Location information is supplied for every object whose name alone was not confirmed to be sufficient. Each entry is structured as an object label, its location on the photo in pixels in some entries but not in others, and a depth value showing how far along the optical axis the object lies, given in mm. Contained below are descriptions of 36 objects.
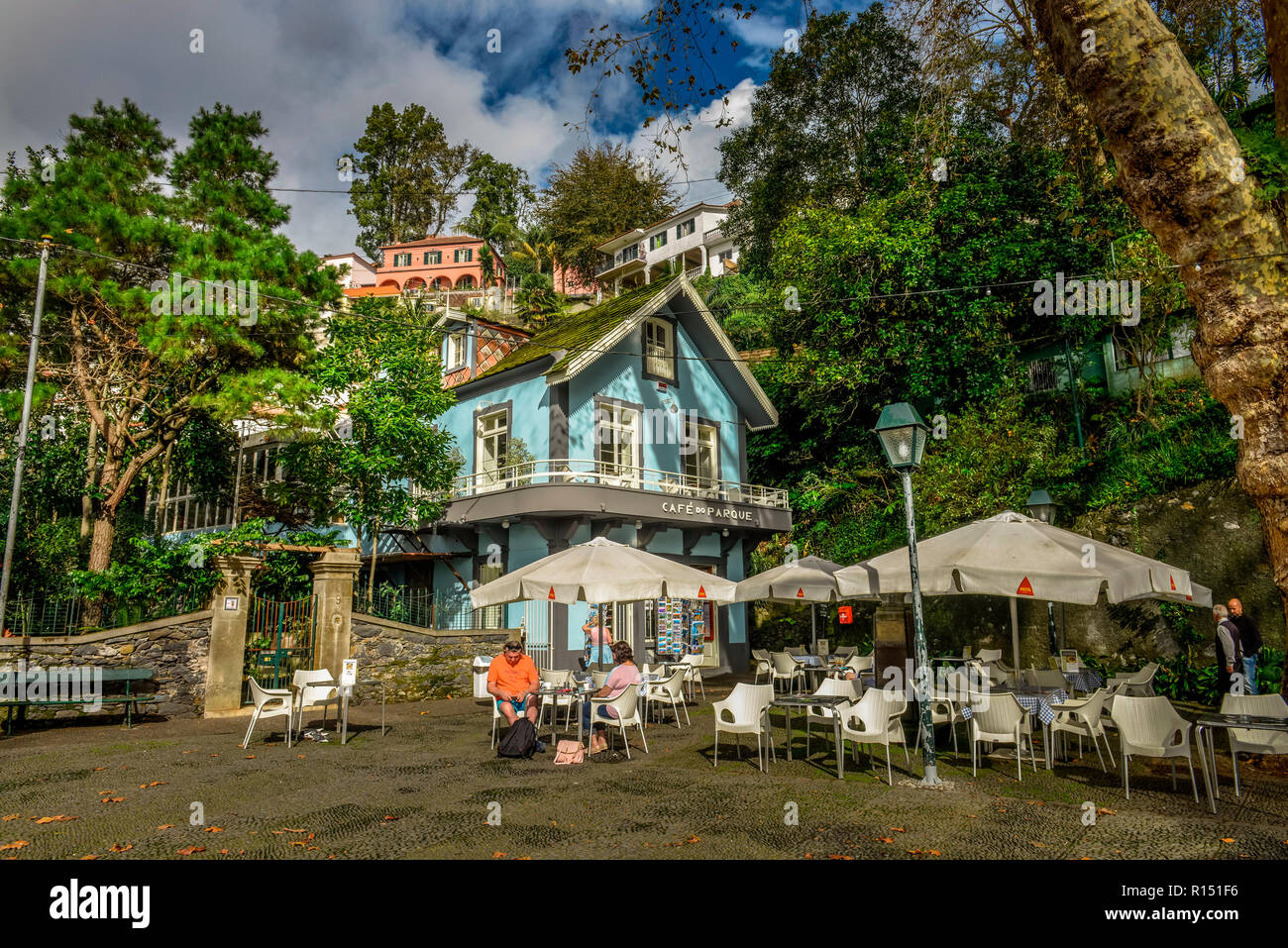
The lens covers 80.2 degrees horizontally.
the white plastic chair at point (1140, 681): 9633
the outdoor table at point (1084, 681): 10138
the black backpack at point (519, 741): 9203
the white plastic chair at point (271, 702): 9656
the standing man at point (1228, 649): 9484
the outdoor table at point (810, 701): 8188
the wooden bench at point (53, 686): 10898
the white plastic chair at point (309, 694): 10188
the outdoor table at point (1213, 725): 6039
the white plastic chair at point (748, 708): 8539
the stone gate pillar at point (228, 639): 12695
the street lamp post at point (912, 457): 7457
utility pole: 11867
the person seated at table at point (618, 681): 9516
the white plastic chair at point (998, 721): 7629
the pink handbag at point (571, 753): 8875
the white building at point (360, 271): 58594
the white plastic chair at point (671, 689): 11211
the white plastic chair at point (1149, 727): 6668
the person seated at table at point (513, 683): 9758
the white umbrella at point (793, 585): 11420
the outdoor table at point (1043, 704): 8000
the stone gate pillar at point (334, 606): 13961
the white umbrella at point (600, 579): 10172
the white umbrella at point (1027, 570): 7723
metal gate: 13570
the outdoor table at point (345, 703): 10133
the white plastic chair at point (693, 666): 14339
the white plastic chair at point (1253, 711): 6690
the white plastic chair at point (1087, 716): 7988
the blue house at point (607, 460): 18562
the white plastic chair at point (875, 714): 7793
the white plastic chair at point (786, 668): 13823
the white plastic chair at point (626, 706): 9148
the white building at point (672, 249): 54469
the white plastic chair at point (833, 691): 8867
